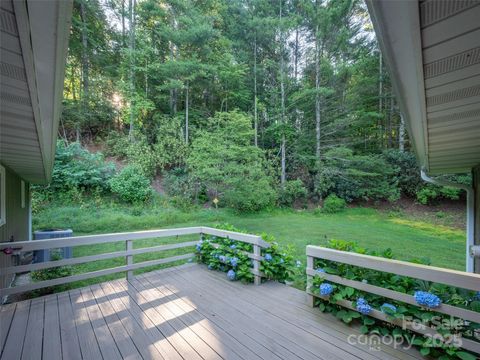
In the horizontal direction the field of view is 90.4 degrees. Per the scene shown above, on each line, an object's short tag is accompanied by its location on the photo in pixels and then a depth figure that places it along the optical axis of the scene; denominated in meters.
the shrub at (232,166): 9.24
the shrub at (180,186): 9.77
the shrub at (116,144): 10.52
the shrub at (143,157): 9.96
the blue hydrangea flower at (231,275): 3.38
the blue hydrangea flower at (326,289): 2.39
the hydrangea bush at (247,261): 3.35
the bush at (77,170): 8.57
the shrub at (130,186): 8.86
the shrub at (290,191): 10.77
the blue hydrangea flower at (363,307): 2.13
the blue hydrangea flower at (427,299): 1.79
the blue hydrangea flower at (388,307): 1.98
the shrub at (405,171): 10.78
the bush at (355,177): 10.57
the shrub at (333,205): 10.24
